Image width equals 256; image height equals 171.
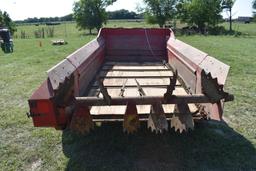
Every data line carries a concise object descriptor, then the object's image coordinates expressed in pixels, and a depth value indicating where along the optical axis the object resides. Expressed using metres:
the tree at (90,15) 27.05
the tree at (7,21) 21.19
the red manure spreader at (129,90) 1.67
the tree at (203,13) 23.36
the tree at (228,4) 23.42
